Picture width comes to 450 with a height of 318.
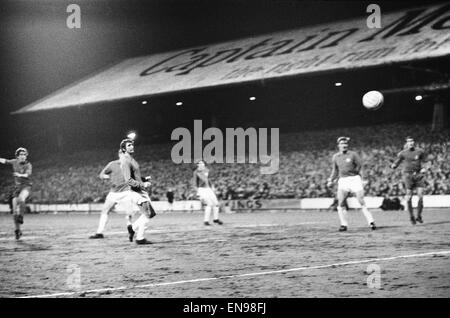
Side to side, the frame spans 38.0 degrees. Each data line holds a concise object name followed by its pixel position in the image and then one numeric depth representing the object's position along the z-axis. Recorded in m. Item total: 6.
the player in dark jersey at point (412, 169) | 17.53
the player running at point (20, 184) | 16.11
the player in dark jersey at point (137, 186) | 13.38
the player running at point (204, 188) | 21.73
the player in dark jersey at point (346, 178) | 15.91
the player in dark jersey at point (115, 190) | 14.64
